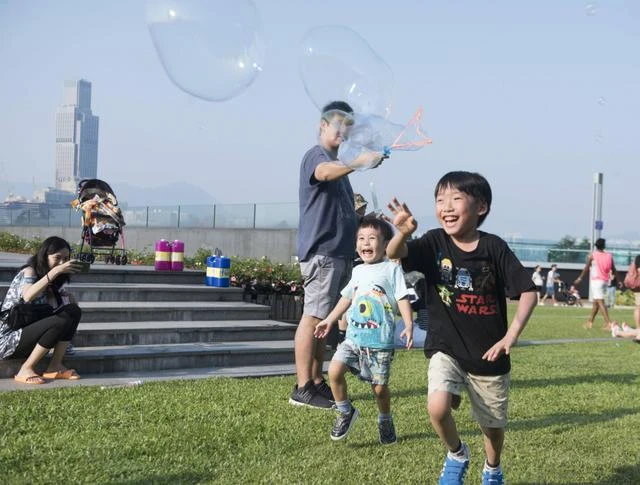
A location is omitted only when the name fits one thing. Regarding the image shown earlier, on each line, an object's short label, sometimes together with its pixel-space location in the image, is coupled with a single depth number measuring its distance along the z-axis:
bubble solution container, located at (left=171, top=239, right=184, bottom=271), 12.12
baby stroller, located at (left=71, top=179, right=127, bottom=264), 13.20
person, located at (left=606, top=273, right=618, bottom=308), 32.67
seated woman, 7.12
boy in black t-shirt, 4.18
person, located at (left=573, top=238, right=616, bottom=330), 17.25
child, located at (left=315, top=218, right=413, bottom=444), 5.31
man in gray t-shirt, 6.25
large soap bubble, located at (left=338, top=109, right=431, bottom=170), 4.88
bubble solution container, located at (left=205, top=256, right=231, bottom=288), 11.40
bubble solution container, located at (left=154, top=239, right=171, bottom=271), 11.98
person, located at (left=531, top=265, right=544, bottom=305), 36.43
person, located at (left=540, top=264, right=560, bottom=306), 36.16
